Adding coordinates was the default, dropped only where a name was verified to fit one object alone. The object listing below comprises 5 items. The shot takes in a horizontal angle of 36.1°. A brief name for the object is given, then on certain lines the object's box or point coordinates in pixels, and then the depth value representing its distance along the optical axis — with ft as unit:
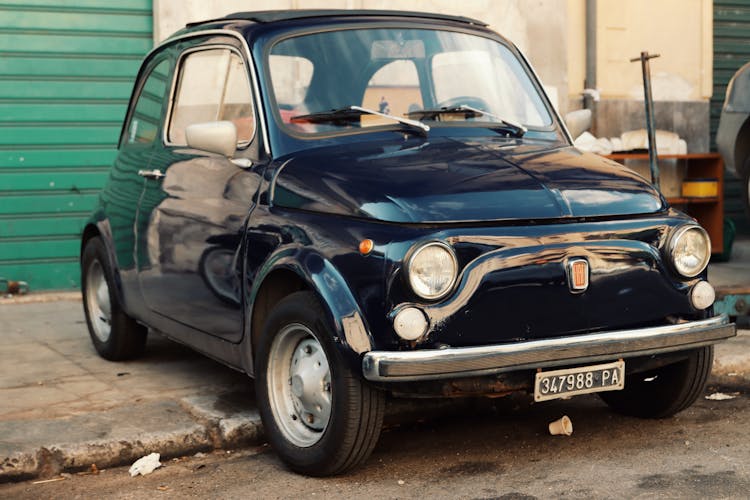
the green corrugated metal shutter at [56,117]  30.78
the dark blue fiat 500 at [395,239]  13.66
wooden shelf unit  37.91
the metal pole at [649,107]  25.66
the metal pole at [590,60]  40.14
